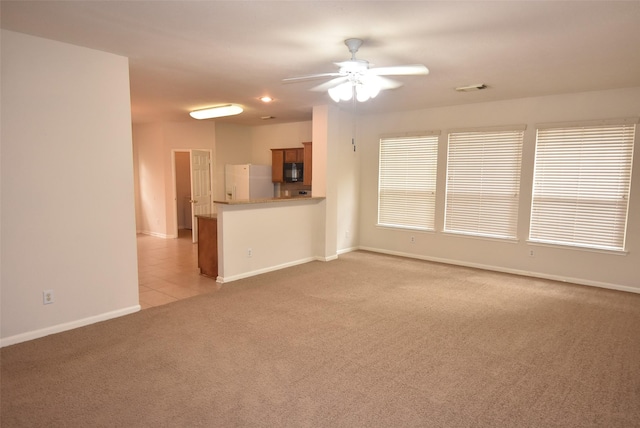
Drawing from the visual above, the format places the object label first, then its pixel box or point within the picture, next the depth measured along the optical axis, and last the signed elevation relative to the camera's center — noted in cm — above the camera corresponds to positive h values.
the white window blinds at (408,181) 642 -13
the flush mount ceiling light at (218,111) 614 +101
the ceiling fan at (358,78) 306 +82
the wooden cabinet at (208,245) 529 -102
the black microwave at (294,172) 779 +2
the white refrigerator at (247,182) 780 -20
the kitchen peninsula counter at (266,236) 507 -92
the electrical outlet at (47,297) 331 -110
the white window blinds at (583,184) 482 -11
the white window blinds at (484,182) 561 -12
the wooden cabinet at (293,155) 772 +36
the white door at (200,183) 792 -23
